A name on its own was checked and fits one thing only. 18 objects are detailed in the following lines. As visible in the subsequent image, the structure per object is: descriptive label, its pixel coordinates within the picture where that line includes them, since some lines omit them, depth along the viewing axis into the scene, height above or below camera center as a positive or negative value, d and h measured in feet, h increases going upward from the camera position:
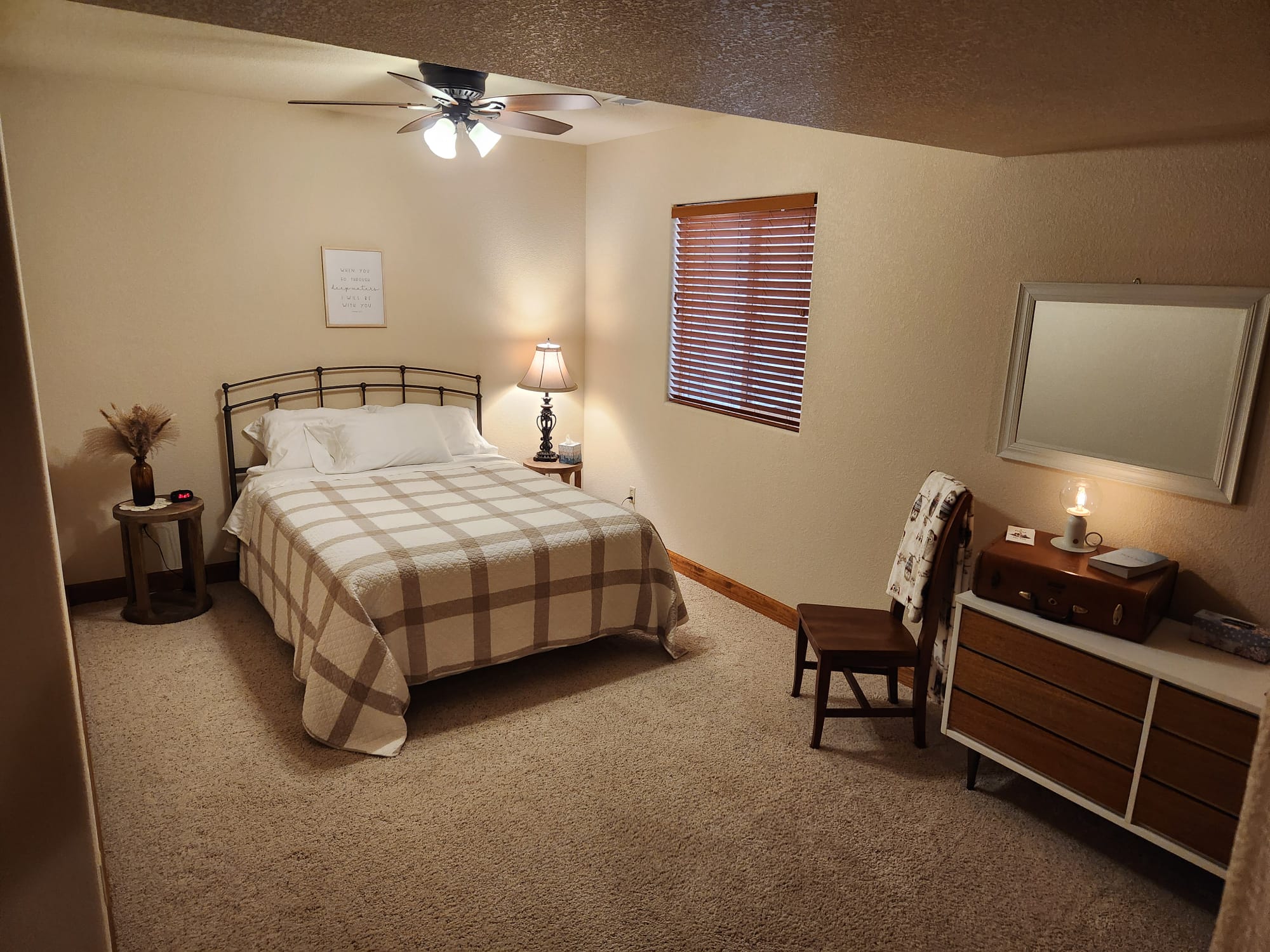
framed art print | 14.71 +0.06
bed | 9.47 -3.70
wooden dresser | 6.76 -3.71
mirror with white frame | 7.66 -0.72
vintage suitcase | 7.54 -2.68
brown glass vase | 12.44 -3.00
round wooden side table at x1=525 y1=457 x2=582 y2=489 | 16.11 -3.42
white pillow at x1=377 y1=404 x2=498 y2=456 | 15.16 -2.50
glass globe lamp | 8.49 -2.10
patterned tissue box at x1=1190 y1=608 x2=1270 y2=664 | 7.23 -2.88
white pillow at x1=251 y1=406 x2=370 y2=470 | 13.70 -2.55
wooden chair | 9.32 -3.93
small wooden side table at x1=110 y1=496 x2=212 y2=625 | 12.22 -4.41
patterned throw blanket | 9.29 -2.87
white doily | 12.35 -3.38
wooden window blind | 12.64 -0.10
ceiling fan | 10.48 +2.52
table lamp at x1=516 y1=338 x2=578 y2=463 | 16.35 -1.56
